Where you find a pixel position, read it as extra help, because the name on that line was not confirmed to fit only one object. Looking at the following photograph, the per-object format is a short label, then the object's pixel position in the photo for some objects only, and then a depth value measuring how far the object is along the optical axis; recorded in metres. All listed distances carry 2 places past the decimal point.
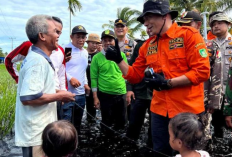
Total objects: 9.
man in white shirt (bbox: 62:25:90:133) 4.29
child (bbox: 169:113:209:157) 1.77
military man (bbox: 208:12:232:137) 3.41
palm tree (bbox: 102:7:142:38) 28.84
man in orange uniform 2.12
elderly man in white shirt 1.92
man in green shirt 4.50
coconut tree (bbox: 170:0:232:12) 22.66
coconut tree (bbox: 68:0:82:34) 20.03
